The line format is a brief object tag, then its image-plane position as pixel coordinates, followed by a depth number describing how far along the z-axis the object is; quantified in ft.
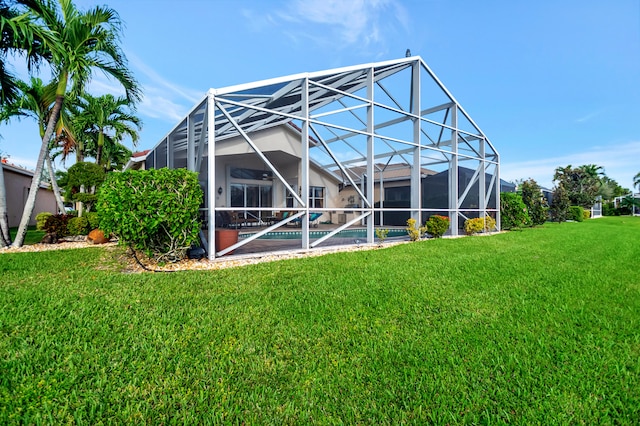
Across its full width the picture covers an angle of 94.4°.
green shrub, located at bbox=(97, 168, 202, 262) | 18.31
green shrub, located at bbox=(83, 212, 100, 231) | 32.45
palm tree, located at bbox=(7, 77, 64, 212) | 31.78
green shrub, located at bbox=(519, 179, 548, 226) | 54.60
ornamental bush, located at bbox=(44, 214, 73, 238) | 31.46
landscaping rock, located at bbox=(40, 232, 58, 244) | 30.58
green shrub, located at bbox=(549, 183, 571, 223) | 72.38
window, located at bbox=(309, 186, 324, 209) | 57.93
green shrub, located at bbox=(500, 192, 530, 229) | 48.26
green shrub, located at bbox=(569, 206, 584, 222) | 84.68
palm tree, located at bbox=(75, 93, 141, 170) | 54.44
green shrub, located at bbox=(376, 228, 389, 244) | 31.01
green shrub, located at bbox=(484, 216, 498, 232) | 41.52
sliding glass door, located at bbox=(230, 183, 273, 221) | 52.49
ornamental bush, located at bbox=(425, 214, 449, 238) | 34.73
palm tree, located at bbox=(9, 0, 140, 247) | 25.45
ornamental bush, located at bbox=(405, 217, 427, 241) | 32.78
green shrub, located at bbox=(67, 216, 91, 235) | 32.27
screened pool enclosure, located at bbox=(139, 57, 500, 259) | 26.35
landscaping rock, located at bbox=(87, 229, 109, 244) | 31.30
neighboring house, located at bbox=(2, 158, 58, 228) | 51.60
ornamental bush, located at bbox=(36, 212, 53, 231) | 36.43
